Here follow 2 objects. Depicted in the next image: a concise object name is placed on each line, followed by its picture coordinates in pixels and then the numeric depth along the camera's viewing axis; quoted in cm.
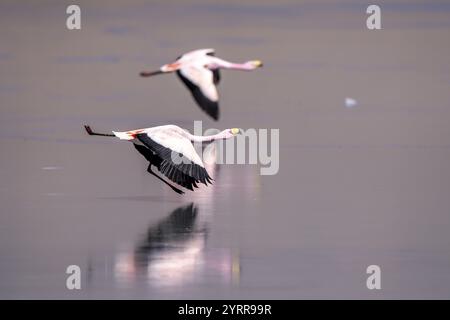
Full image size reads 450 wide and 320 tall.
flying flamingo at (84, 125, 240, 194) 1494
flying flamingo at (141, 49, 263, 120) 1772
